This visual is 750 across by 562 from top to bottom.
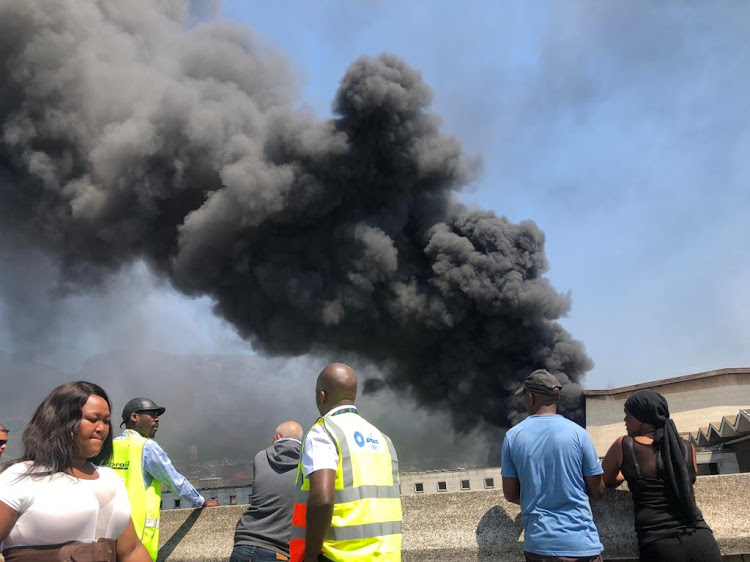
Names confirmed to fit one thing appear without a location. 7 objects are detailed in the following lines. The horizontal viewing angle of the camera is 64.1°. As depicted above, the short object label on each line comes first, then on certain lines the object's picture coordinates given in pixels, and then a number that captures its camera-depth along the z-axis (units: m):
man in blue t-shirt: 2.60
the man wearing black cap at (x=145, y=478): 3.21
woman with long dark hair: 1.83
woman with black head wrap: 2.60
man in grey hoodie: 3.11
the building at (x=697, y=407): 19.48
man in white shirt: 2.14
